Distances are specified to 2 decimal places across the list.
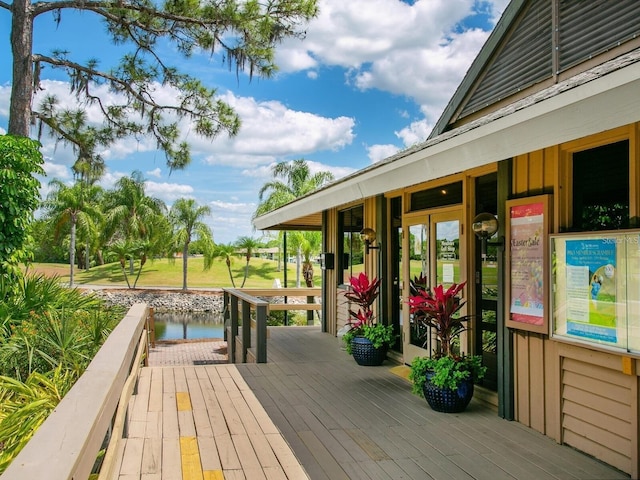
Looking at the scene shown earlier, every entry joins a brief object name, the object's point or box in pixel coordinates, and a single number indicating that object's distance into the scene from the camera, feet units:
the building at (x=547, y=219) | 10.02
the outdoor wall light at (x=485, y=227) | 14.12
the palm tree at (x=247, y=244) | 104.99
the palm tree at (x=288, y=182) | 85.20
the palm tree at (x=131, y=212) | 113.50
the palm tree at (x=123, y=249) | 104.32
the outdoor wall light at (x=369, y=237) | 23.02
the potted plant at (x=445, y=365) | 14.11
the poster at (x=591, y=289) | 10.60
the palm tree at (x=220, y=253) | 99.75
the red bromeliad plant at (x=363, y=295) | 21.07
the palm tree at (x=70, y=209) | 104.68
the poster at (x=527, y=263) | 12.54
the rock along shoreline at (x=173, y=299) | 95.25
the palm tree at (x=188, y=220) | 98.37
